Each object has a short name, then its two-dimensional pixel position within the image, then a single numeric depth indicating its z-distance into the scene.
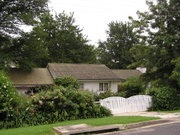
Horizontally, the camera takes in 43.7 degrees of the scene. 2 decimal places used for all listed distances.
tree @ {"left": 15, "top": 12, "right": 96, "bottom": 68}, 46.50
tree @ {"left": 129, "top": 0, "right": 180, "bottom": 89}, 17.28
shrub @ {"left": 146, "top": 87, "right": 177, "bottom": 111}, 16.16
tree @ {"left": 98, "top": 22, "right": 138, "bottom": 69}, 58.16
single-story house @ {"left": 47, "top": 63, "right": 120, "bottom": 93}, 29.03
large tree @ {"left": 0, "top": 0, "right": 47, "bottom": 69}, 25.90
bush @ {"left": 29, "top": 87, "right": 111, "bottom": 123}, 12.12
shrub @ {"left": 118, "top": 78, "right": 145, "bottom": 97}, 26.77
